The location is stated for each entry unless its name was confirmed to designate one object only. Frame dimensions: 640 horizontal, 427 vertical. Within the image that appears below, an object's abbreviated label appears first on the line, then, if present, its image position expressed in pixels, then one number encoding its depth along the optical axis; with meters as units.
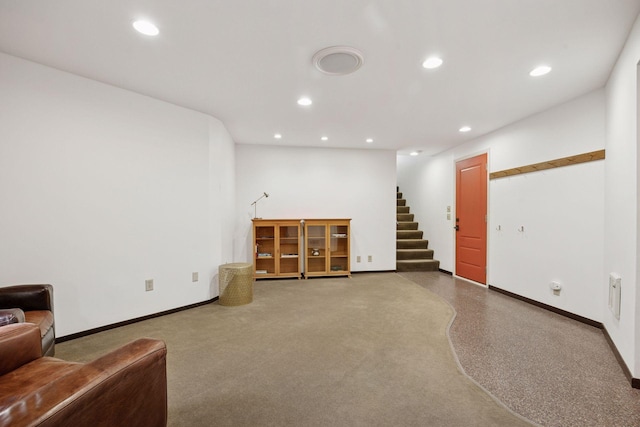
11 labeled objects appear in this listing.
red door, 4.66
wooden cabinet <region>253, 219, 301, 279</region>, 5.14
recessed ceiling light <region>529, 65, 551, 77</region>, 2.54
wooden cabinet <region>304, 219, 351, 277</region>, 5.34
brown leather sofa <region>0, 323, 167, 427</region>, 0.87
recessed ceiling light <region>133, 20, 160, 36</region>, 1.94
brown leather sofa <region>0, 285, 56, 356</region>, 1.95
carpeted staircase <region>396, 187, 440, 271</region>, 5.95
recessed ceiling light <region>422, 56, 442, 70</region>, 2.38
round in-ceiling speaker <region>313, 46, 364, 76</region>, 2.25
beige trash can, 3.69
